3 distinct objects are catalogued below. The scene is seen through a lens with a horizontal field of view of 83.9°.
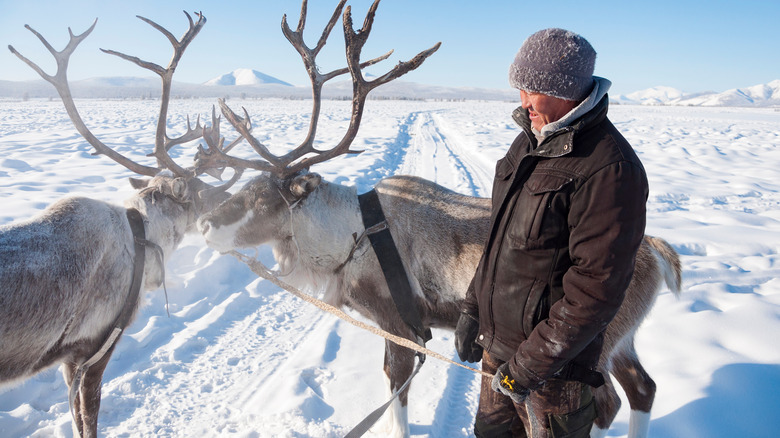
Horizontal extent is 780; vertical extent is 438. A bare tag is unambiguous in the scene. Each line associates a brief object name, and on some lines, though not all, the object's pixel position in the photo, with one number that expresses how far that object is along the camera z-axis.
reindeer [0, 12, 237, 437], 2.42
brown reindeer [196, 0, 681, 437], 2.62
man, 1.42
